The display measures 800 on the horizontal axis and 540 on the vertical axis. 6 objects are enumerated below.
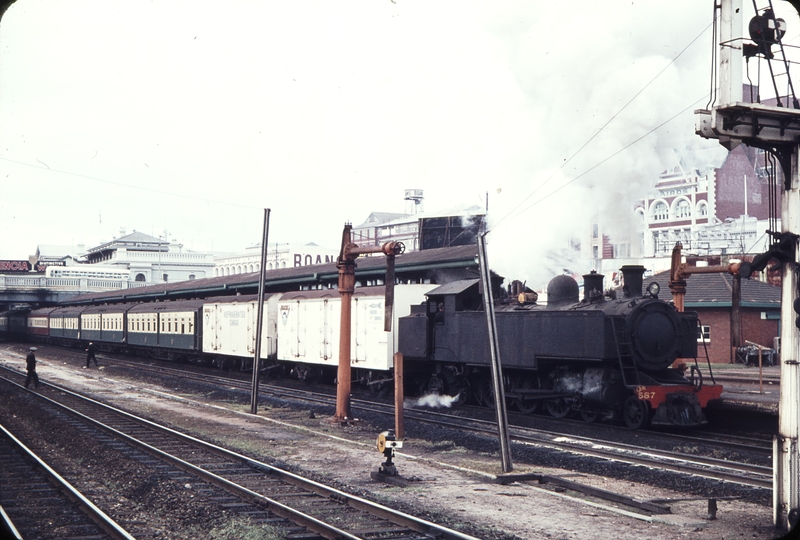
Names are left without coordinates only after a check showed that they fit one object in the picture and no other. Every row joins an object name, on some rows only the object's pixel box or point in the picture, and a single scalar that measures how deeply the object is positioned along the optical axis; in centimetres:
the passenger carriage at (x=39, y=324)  6744
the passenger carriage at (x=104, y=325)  4728
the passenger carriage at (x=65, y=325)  5662
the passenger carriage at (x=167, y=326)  3650
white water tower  11575
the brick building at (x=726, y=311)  3412
